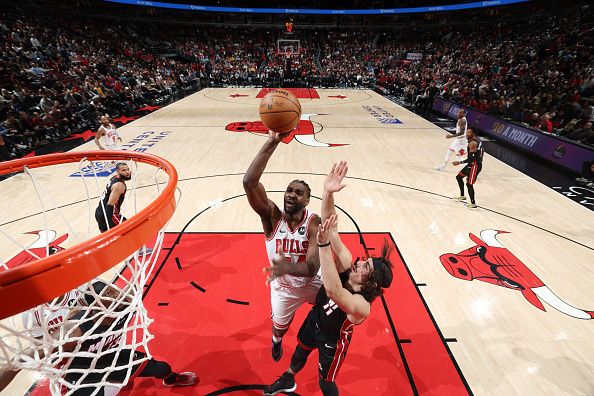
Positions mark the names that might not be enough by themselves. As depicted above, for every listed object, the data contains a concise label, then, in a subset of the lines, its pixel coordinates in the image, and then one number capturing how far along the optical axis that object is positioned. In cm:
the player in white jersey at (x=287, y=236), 254
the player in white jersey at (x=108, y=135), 806
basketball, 297
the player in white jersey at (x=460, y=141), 813
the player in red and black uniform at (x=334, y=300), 207
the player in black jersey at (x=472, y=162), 635
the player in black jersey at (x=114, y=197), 411
